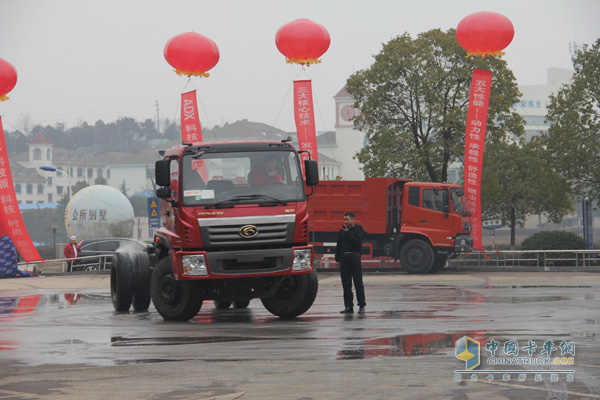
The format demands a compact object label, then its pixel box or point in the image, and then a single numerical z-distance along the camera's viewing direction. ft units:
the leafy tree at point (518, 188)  197.47
